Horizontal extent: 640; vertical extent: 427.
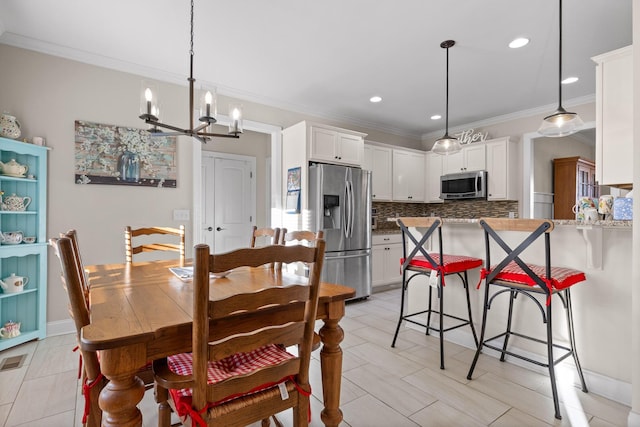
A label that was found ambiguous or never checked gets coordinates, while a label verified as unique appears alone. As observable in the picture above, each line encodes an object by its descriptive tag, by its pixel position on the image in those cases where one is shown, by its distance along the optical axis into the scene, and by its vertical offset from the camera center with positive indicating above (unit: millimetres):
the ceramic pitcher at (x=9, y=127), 2594 +704
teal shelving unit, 2748 -309
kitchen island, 1945 -564
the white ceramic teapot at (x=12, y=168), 2629 +374
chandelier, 1729 +599
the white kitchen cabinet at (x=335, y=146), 4074 +910
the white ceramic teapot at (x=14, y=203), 2646 +88
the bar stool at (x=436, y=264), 2410 -380
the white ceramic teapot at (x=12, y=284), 2643 -577
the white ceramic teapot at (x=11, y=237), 2650 -194
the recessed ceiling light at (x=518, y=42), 2799 +1519
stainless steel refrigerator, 3975 -57
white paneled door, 5254 +249
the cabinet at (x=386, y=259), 4781 -665
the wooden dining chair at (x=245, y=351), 981 -452
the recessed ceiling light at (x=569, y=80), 3535 +1495
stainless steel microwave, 4832 +461
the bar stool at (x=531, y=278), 1836 -381
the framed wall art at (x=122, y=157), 3061 +578
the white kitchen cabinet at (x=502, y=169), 4633 +664
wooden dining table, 988 -364
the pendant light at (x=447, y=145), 3256 +703
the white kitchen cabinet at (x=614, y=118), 1881 +584
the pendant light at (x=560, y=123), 2260 +651
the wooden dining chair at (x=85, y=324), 1142 -419
